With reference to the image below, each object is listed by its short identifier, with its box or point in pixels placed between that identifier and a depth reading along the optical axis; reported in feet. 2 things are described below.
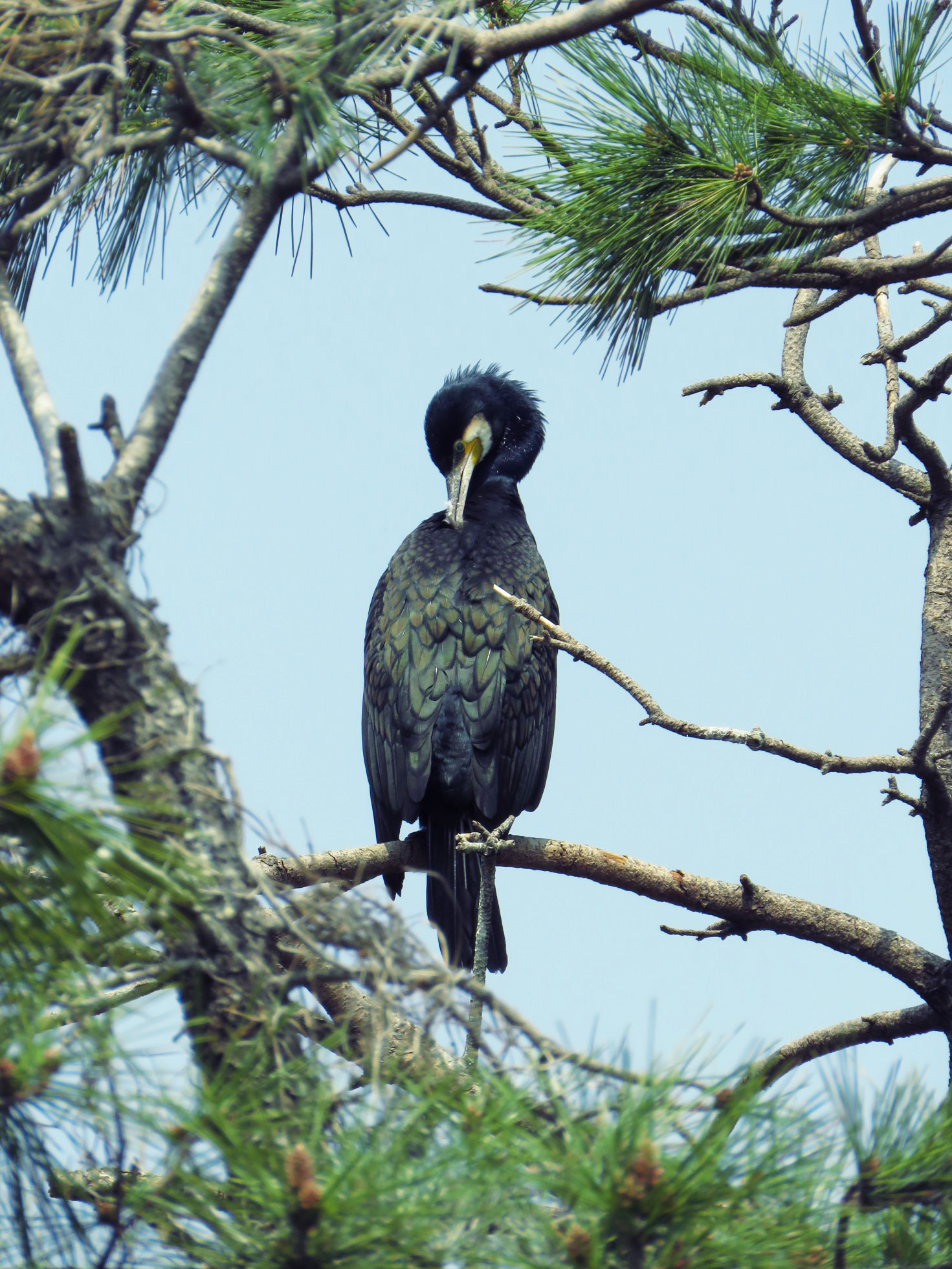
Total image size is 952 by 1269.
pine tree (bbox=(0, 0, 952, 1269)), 45.61
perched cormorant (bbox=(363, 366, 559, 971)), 67.87
